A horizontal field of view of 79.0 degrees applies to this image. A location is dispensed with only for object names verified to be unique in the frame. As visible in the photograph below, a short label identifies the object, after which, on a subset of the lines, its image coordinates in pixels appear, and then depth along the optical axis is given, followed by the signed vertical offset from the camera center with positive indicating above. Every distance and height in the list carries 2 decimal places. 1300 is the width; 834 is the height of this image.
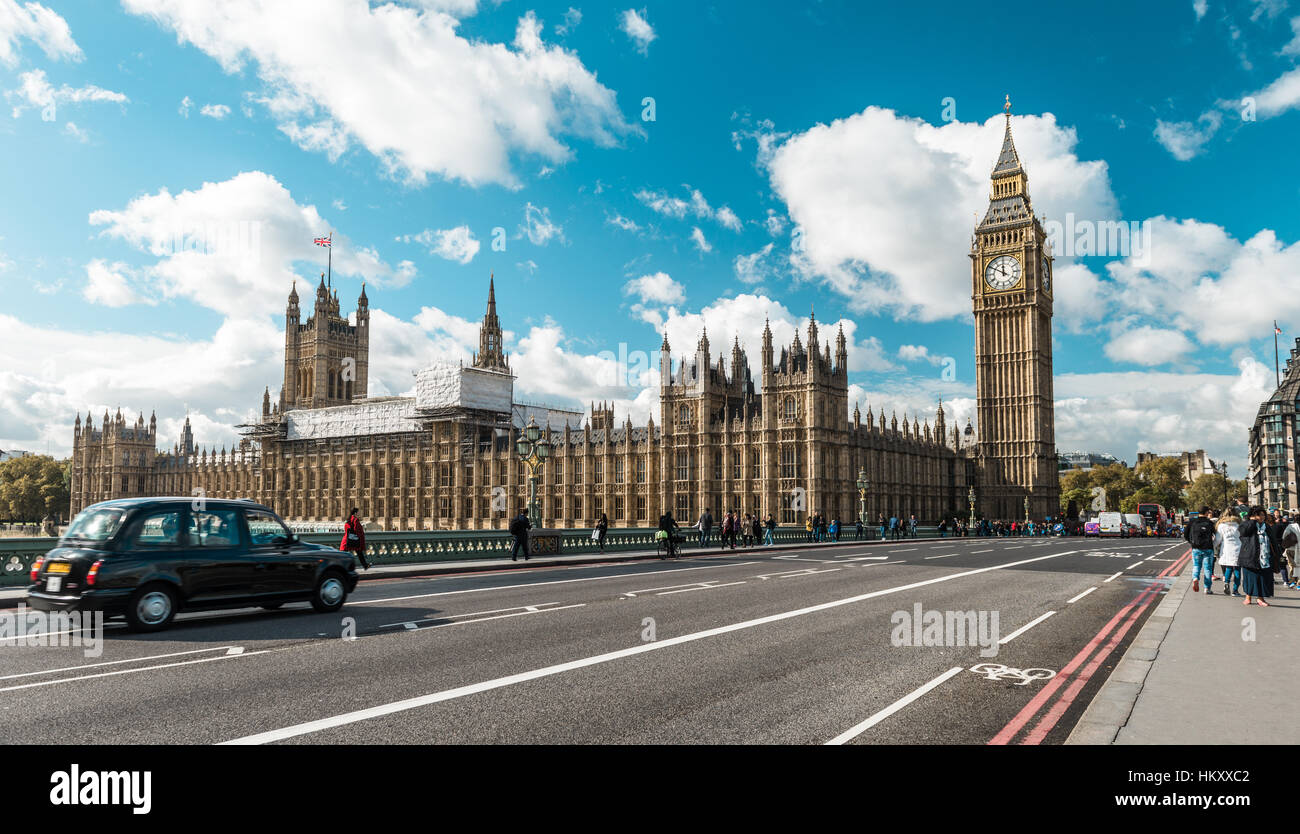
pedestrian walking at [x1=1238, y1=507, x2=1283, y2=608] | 14.21 -1.85
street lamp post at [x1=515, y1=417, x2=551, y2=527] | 28.75 +0.51
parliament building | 62.28 +1.69
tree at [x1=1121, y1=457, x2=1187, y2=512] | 110.44 -3.24
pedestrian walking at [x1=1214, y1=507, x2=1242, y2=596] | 15.30 -1.72
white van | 60.06 -4.76
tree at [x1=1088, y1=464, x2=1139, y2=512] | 117.25 -3.17
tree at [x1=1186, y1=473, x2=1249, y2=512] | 122.62 -4.89
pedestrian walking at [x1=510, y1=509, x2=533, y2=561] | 26.52 -2.21
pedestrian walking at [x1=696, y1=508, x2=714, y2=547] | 37.62 -3.01
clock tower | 87.56 +11.53
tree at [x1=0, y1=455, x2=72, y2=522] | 121.12 -3.37
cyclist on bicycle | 30.33 -2.51
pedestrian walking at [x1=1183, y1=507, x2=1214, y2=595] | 17.05 -1.78
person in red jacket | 19.38 -1.79
